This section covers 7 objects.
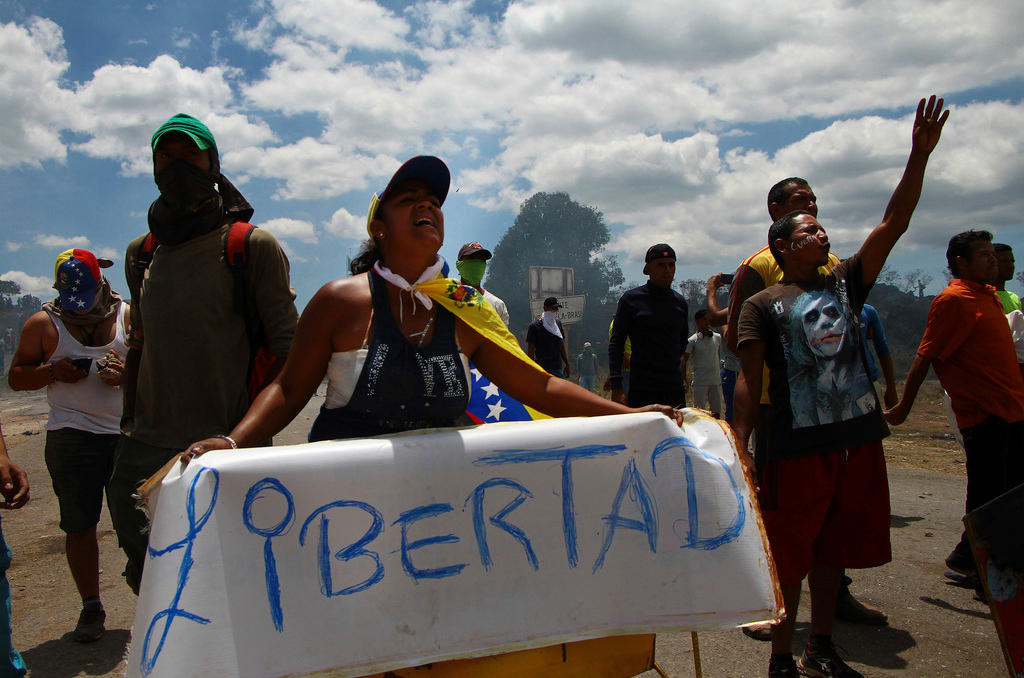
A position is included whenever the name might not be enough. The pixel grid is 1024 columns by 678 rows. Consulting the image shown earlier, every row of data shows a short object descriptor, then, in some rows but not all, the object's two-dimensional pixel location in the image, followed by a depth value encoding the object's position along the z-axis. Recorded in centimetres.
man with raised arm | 287
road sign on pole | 2459
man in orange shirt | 395
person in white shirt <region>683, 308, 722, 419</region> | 907
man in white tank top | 366
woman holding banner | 206
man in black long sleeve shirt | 525
